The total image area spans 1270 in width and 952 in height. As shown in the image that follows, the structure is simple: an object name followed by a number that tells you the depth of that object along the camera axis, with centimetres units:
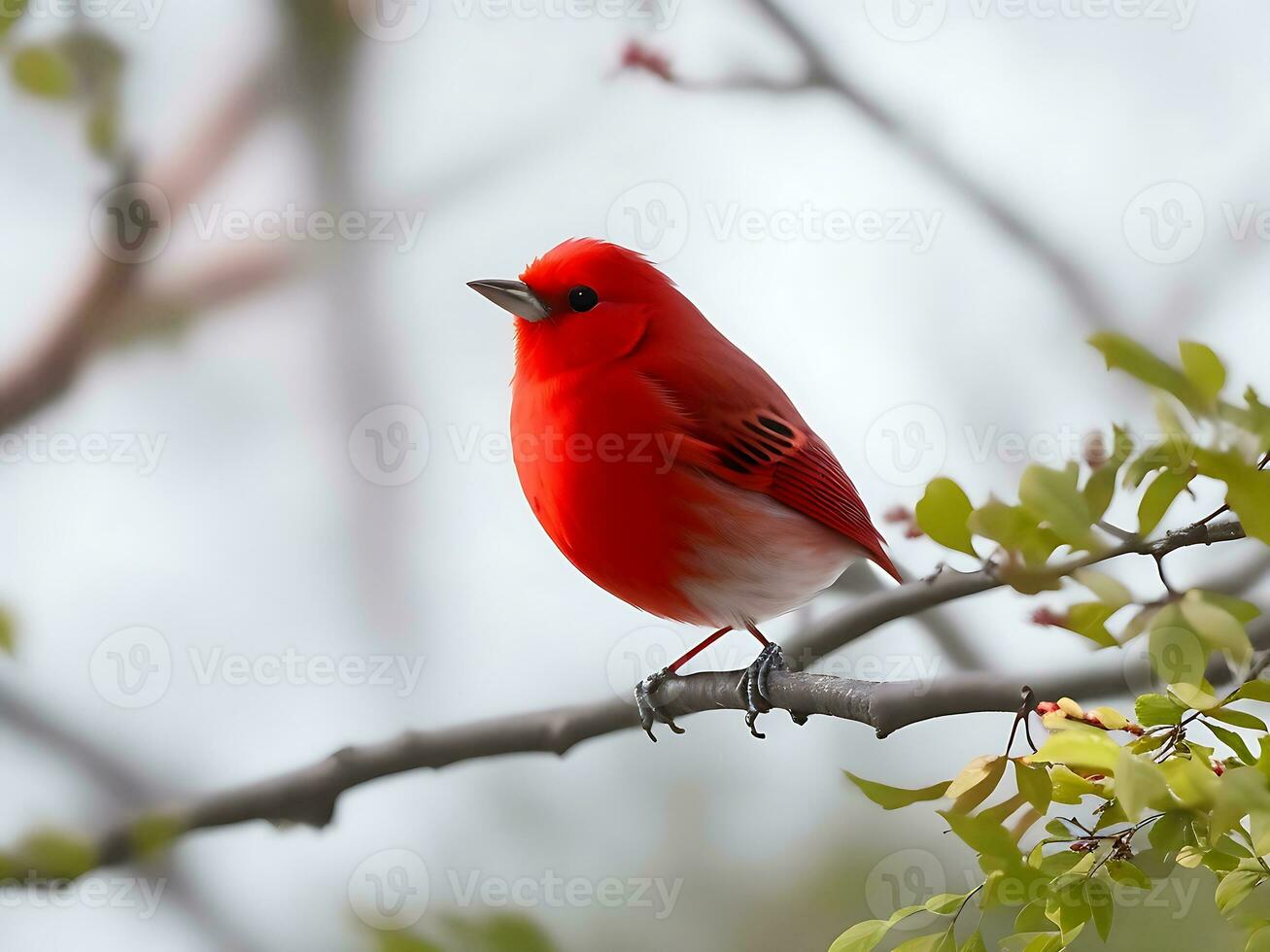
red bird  636
